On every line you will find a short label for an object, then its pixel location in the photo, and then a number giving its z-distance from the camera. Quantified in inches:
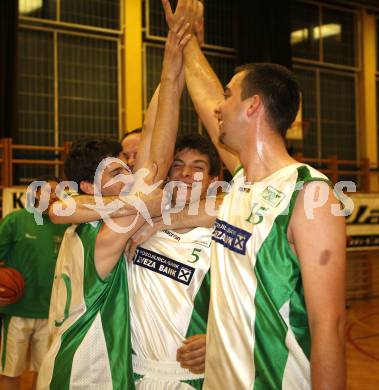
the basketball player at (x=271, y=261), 62.3
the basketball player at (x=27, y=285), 171.8
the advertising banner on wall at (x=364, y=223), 356.2
